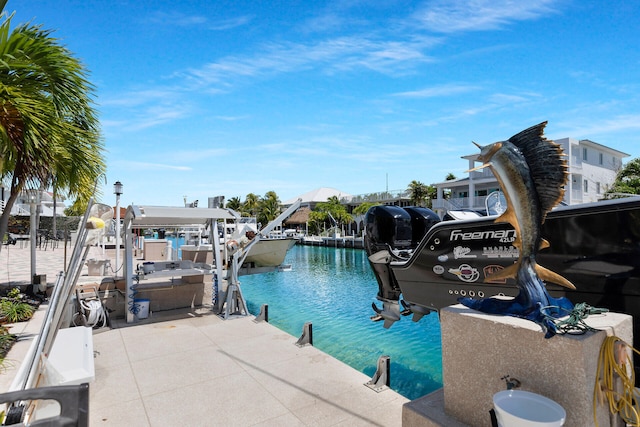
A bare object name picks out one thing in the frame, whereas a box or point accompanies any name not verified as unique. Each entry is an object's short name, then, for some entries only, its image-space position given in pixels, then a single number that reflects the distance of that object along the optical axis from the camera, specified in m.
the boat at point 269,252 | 14.26
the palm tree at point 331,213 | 68.69
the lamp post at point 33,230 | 10.83
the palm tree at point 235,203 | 91.72
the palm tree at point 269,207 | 78.44
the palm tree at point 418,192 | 57.59
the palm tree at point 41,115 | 5.04
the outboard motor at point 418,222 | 7.84
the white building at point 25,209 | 37.23
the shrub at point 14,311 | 8.34
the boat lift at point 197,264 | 8.96
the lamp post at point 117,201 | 11.31
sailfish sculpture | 2.95
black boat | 4.27
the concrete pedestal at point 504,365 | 2.42
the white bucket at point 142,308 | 9.39
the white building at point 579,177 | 33.06
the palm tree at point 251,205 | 84.50
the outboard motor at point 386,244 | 7.32
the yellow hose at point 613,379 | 2.45
